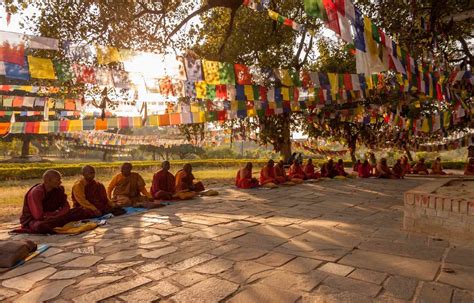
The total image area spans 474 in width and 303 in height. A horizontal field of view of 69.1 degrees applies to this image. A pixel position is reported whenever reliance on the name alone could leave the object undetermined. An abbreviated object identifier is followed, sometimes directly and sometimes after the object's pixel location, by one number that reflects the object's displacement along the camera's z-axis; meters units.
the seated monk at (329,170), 15.25
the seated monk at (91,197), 6.70
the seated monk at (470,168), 15.85
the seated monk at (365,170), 15.62
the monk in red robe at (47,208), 5.62
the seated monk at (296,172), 13.70
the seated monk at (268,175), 11.93
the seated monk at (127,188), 7.91
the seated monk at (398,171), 15.31
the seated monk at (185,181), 9.57
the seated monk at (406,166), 18.06
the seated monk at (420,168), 18.19
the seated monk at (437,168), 17.91
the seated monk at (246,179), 11.47
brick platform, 4.57
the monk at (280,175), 12.34
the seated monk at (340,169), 15.51
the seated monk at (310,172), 14.43
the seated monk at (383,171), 15.14
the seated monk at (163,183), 8.91
